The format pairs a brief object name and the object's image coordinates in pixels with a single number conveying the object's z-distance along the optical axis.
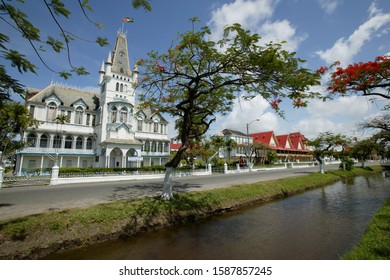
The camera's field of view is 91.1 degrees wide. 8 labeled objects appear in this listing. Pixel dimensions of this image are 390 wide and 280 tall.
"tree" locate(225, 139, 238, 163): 36.77
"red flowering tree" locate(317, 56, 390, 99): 7.10
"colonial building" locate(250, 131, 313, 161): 55.22
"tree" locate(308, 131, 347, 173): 25.20
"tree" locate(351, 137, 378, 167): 30.79
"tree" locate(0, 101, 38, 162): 17.62
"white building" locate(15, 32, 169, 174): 26.45
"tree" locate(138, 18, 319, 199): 5.86
